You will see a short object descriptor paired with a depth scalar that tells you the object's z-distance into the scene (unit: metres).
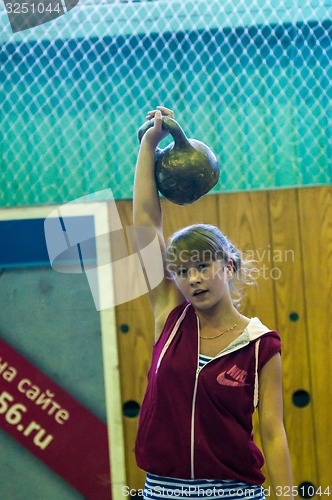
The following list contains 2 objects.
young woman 6.26
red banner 7.55
